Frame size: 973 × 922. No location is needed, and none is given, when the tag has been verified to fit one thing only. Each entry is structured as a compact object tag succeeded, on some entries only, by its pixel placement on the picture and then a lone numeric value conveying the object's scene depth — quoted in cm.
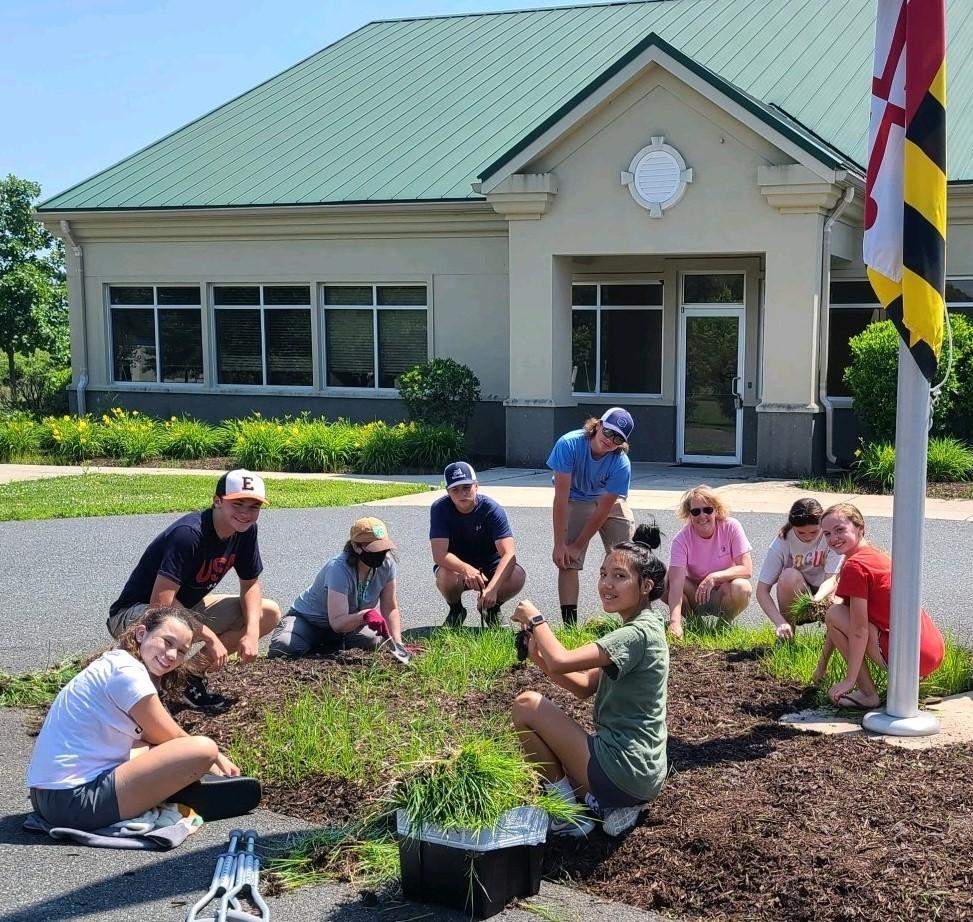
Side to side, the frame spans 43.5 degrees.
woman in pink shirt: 807
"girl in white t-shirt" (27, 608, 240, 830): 504
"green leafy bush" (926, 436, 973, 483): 1590
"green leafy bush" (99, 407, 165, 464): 2034
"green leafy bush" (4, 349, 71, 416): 2489
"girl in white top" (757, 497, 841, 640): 762
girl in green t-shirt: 484
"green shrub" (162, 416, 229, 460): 2052
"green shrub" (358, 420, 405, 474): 1862
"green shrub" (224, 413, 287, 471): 1928
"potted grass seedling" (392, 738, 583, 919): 439
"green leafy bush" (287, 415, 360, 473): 1900
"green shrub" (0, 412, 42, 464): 2083
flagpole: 605
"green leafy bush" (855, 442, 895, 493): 1595
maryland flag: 607
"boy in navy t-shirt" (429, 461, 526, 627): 830
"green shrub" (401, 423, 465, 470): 1878
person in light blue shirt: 861
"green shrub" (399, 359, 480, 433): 1964
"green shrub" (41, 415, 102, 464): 2064
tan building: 1739
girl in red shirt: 630
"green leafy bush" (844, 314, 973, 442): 1648
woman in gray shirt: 750
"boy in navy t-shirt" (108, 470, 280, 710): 665
